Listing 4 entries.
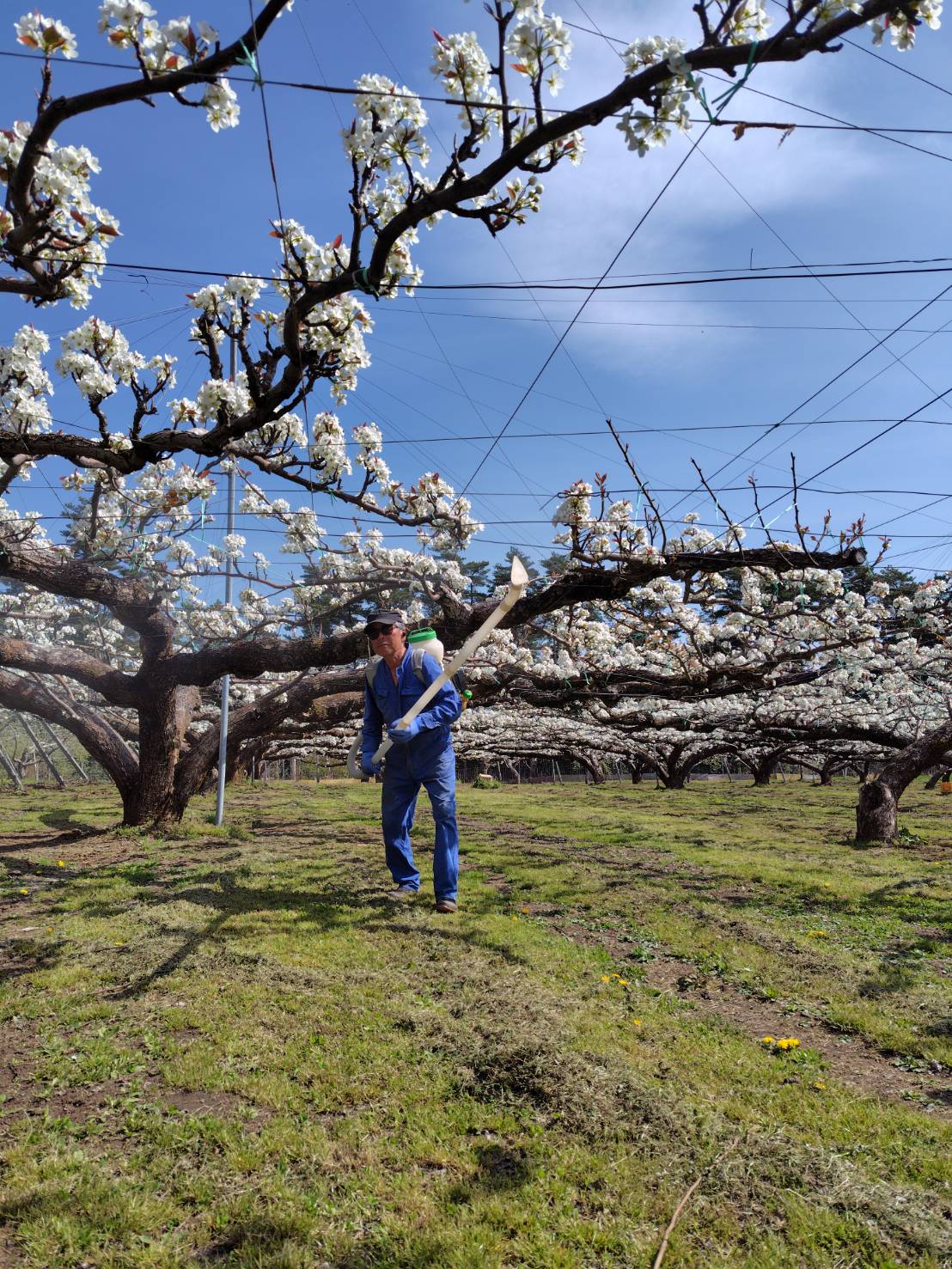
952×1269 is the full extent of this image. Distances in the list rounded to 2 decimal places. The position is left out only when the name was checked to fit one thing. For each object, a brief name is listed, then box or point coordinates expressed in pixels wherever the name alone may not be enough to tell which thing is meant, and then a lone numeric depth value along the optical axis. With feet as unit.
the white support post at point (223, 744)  36.99
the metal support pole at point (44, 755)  67.46
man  19.74
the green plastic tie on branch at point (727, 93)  11.41
